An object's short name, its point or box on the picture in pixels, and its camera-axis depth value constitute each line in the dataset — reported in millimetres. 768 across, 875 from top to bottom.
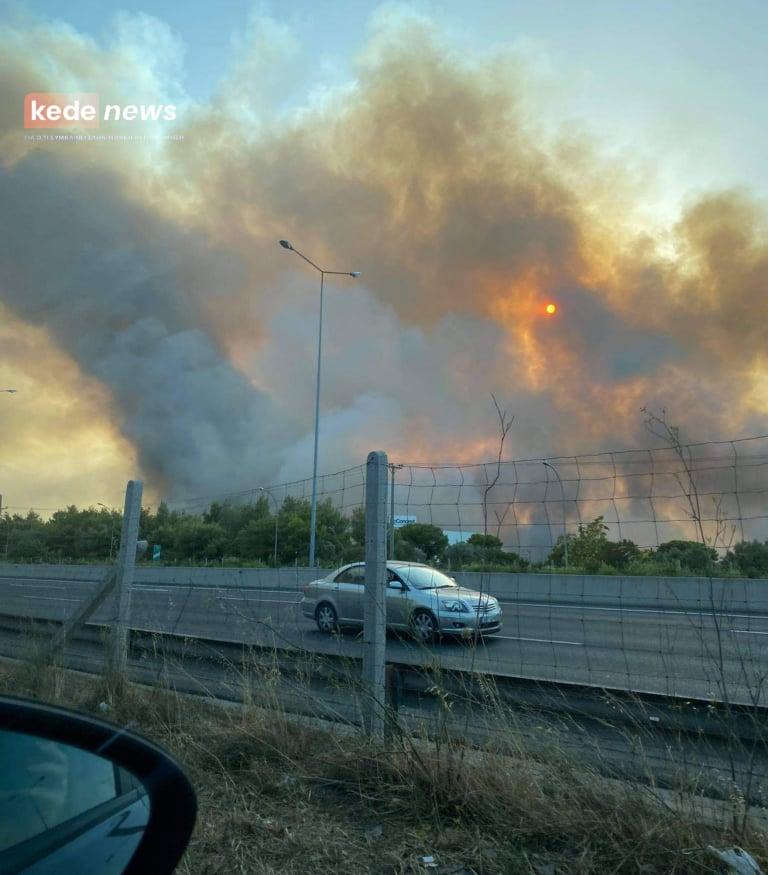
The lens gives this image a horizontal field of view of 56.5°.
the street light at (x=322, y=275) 28383
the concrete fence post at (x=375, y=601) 4457
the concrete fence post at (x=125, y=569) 6523
